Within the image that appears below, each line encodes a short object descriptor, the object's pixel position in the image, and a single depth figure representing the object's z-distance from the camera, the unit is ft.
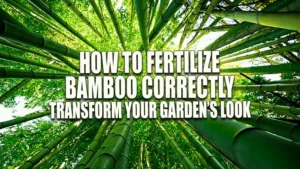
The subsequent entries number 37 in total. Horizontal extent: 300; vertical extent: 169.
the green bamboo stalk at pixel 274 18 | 5.04
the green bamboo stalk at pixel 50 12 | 8.15
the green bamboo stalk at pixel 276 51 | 10.30
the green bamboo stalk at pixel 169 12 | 5.46
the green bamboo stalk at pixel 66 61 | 10.30
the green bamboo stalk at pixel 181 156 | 8.52
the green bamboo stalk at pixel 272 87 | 9.19
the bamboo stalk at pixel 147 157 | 13.07
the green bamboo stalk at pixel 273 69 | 8.89
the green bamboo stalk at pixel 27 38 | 4.34
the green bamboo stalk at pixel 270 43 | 10.02
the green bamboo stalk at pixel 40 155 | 8.61
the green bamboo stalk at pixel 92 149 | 7.96
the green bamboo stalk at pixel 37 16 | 10.54
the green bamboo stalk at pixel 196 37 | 13.89
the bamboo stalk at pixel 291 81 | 11.89
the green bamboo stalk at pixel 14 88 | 12.14
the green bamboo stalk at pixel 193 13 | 9.56
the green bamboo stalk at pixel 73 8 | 9.44
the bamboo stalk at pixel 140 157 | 12.41
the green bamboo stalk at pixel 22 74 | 7.44
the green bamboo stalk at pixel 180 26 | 12.50
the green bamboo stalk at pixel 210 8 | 9.11
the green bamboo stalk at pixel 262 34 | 9.98
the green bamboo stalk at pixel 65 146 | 11.23
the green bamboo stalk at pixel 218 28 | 11.97
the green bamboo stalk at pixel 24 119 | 10.85
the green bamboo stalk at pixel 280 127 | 4.12
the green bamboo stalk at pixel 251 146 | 2.68
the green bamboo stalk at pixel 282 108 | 10.61
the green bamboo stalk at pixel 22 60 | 8.38
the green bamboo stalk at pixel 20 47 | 8.77
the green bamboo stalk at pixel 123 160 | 6.50
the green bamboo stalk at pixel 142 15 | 5.59
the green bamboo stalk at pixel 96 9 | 9.94
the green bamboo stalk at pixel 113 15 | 8.27
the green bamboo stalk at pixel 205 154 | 7.57
